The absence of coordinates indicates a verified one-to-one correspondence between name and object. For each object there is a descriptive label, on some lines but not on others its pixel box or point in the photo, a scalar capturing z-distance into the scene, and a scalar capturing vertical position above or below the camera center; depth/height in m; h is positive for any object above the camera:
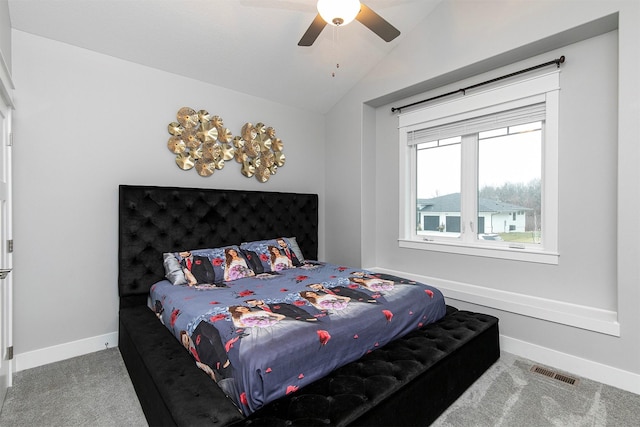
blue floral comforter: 1.44 -0.63
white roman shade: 2.66 +0.88
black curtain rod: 2.48 +1.22
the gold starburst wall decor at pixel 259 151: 3.52 +0.72
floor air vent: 2.21 -1.17
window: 2.60 +0.41
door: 2.02 -0.25
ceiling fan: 1.80 +1.27
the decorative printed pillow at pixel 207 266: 2.69 -0.48
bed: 1.39 -0.83
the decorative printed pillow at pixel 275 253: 3.19 -0.42
